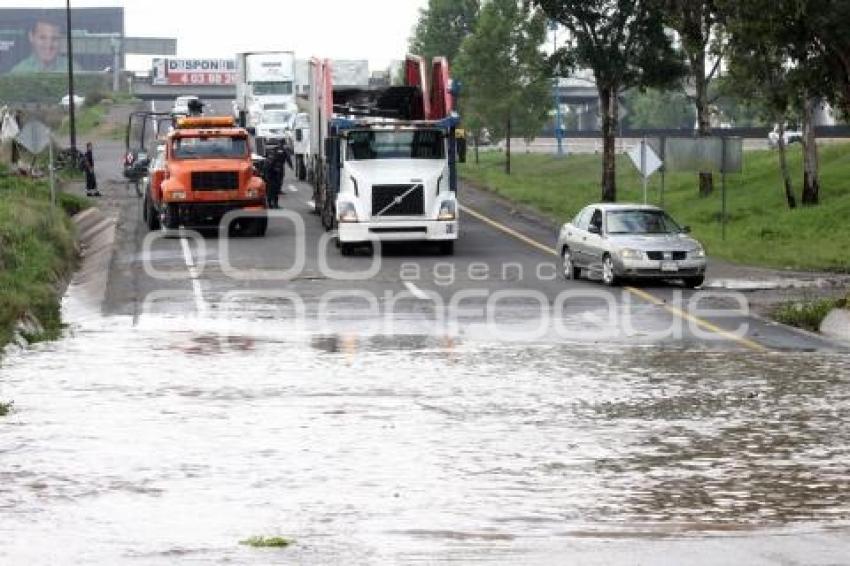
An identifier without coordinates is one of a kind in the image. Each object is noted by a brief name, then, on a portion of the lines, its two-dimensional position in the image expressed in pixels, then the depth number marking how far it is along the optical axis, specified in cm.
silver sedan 3438
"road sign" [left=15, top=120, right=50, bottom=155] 4891
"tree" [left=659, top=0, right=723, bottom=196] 5203
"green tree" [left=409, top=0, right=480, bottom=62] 11512
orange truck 4569
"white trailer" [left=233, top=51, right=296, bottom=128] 7994
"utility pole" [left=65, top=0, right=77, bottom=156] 7494
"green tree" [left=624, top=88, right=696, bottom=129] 17900
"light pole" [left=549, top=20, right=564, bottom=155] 10735
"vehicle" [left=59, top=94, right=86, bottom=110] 15399
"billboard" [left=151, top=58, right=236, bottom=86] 18212
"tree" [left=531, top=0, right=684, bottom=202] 5950
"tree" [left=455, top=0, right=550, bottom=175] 8931
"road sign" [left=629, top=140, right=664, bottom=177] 4584
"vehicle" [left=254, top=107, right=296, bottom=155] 7919
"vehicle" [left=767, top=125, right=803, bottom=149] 9836
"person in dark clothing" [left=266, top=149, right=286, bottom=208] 5462
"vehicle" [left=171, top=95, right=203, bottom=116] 5996
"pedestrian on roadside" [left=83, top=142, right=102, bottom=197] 6097
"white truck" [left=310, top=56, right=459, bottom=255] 4091
